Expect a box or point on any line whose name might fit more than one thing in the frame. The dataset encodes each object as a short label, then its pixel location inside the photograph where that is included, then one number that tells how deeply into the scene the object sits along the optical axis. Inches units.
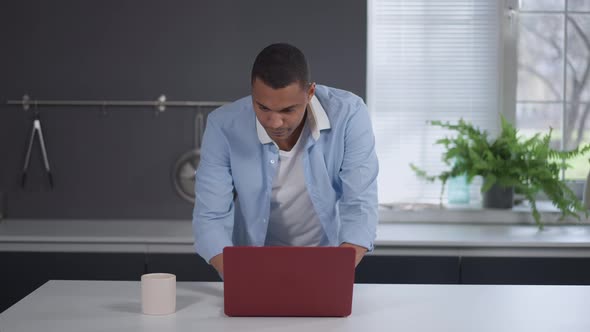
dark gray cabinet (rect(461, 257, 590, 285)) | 128.6
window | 155.8
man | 89.4
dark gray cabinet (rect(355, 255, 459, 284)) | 129.5
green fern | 145.1
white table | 70.4
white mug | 74.4
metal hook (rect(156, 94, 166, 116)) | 151.2
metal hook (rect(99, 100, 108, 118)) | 152.3
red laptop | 70.1
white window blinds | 154.6
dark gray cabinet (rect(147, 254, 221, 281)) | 130.3
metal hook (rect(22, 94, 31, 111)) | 151.0
